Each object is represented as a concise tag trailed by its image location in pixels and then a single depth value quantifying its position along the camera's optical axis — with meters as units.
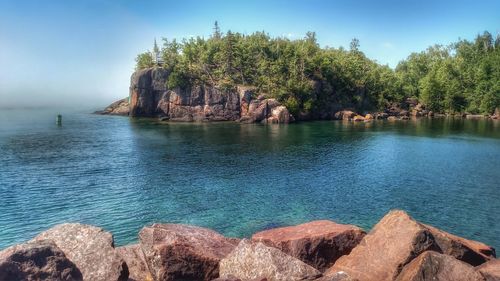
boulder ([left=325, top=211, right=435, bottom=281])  18.38
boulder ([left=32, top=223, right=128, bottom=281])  16.00
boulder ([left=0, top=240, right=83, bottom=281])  13.98
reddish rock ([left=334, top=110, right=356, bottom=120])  144.00
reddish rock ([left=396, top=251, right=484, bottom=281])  15.37
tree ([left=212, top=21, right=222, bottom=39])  195.62
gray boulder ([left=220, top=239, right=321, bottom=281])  16.45
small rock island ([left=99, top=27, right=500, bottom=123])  142.00
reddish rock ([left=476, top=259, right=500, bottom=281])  16.50
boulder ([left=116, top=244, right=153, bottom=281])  18.84
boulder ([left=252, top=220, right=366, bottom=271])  21.73
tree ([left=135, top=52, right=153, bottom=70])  154.50
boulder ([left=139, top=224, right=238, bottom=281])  17.77
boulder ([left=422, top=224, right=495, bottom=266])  19.78
